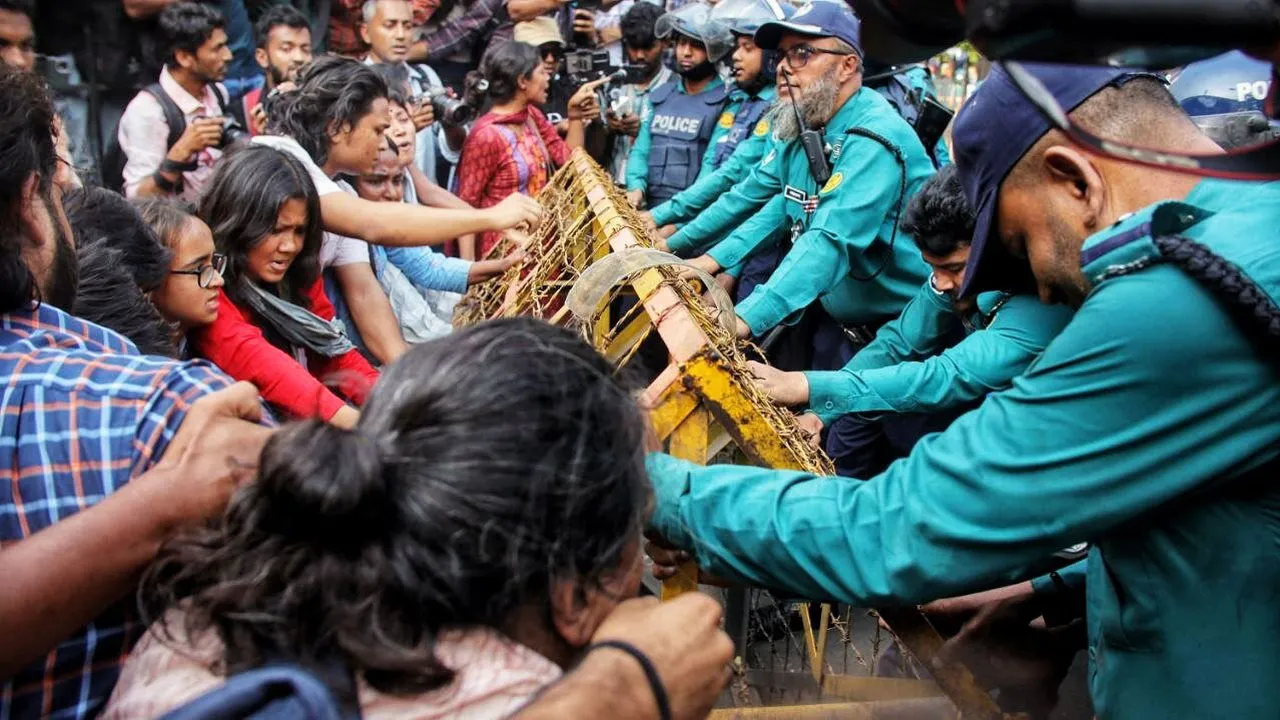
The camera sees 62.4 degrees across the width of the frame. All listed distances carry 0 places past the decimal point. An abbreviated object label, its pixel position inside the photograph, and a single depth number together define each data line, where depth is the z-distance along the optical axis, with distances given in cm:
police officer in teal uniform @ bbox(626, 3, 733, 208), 675
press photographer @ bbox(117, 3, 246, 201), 476
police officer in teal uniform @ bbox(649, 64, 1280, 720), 139
